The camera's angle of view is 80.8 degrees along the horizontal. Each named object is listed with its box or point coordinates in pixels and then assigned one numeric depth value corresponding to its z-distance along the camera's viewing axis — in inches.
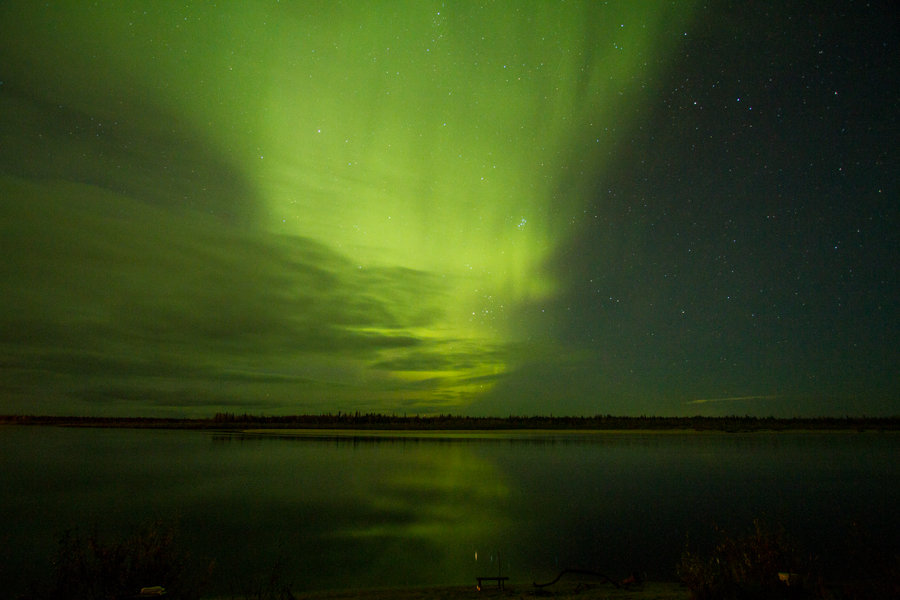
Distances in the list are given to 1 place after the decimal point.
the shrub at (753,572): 350.3
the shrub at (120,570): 345.4
